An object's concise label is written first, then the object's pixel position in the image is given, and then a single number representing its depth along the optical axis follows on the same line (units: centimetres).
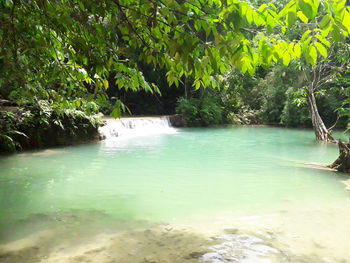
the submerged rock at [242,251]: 355
